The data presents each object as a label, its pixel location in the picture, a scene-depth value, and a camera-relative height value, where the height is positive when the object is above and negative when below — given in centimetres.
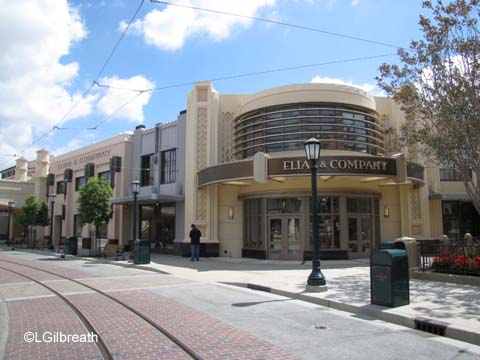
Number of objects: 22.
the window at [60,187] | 3815 +357
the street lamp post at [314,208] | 1157 +49
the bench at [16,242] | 3919 -143
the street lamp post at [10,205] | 3547 +179
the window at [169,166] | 2625 +370
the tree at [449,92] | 1356 +444
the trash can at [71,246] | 2664 -119
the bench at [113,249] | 2348 -122
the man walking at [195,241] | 2080 -70
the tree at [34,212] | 3519 +120
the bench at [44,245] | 3361 -144
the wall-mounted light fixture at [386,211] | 2269 +79
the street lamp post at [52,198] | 2996 +199
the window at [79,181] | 3550 +376
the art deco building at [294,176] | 1945 +225
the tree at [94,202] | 2428 +138
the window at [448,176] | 2553 +296
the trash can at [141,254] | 1936 -123
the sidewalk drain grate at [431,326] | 755 -179
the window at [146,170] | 2814 +371
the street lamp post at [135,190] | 2020 +171
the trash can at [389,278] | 914 -111
